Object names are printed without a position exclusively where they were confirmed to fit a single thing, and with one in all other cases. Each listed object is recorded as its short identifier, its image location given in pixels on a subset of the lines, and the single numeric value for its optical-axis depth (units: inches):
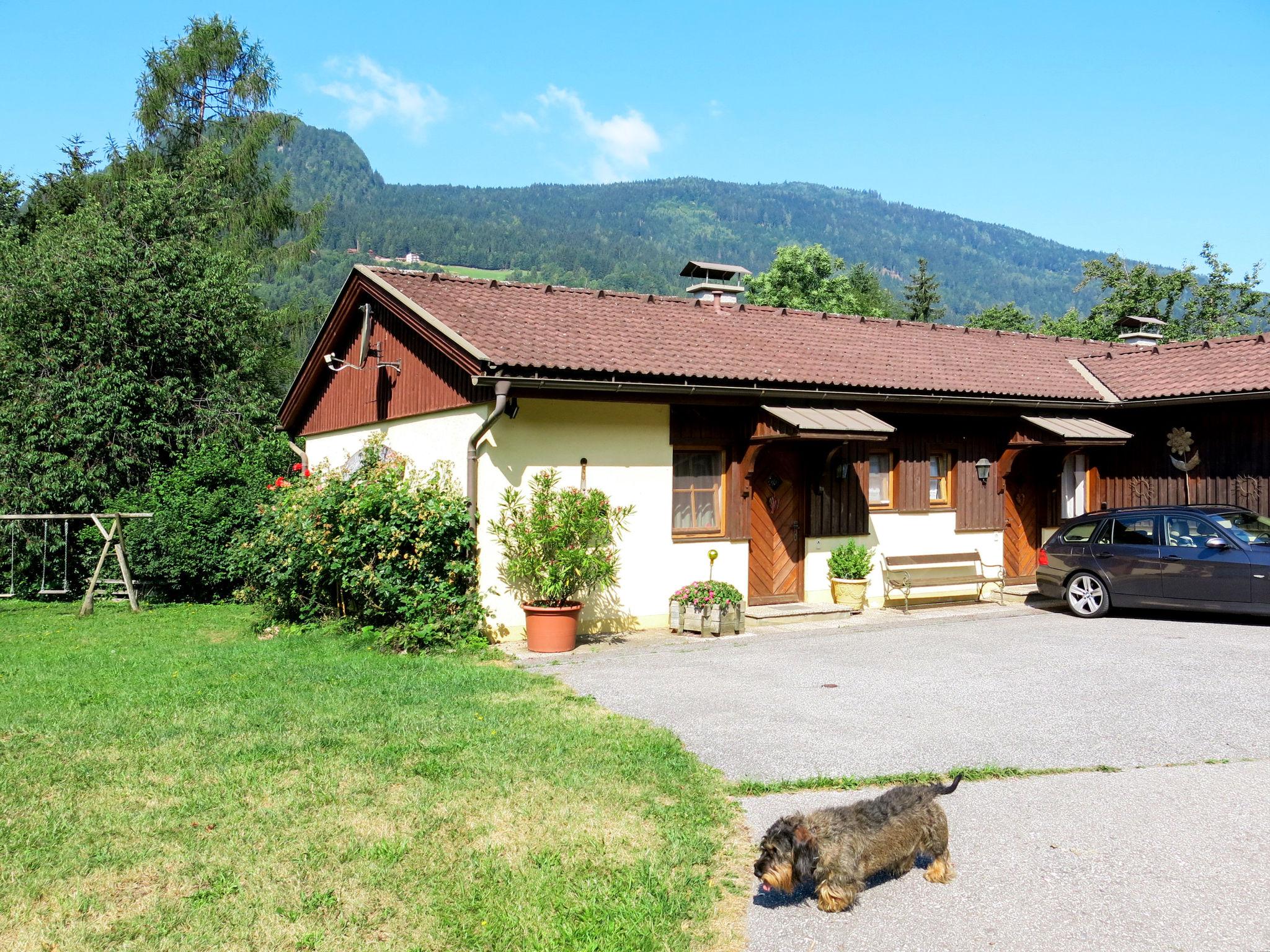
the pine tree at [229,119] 1060.5
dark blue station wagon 476.7
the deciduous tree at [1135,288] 1668.3
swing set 566.3
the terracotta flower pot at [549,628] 432.1
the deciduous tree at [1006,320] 2336.4
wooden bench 559.5
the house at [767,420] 472.1
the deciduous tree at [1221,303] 1668.3
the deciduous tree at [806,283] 1807.3
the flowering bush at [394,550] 430.9
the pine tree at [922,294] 2439.7
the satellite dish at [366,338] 593.1
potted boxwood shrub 546.3
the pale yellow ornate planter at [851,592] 545.6
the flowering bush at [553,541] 436.8
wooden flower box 472.1
